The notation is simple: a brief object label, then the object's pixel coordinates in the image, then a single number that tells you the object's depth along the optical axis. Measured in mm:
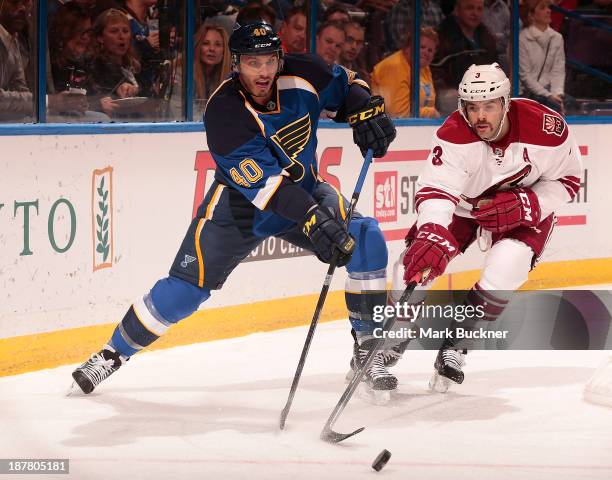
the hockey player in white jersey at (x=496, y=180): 7584
